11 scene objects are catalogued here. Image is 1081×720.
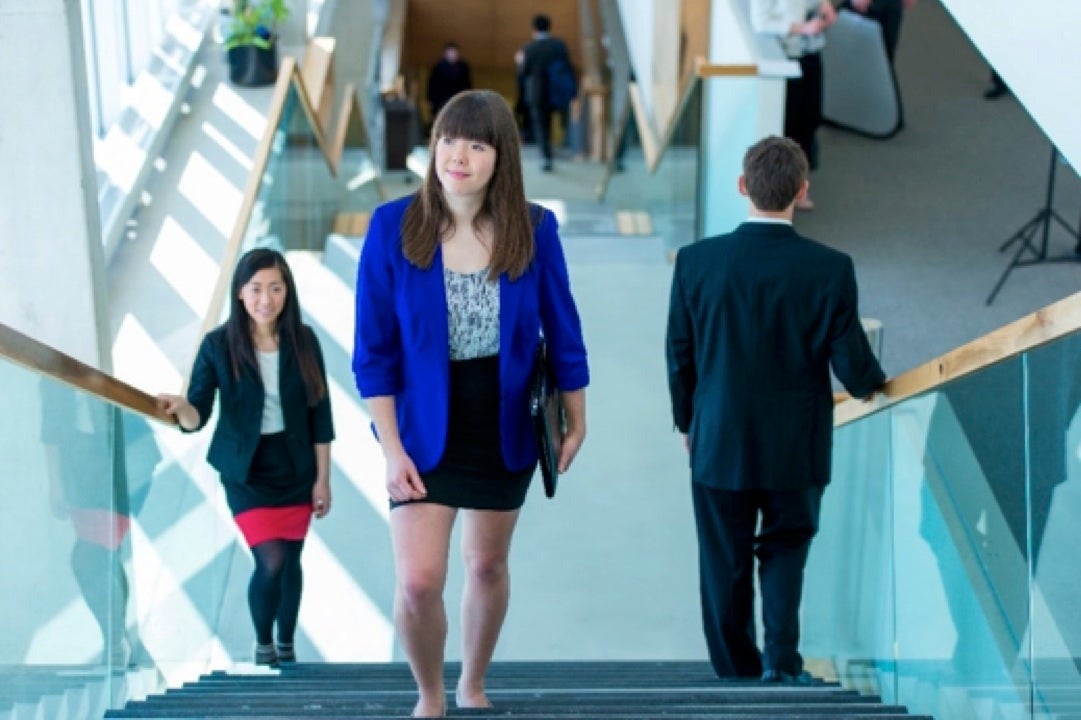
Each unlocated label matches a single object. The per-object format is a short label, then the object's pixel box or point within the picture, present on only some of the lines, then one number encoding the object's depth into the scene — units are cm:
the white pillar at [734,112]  1414
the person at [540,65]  2750
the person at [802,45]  1531
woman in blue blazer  630
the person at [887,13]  1777
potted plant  1983
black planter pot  1988
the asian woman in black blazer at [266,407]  840
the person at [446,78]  3134
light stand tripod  1428
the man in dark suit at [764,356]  745
